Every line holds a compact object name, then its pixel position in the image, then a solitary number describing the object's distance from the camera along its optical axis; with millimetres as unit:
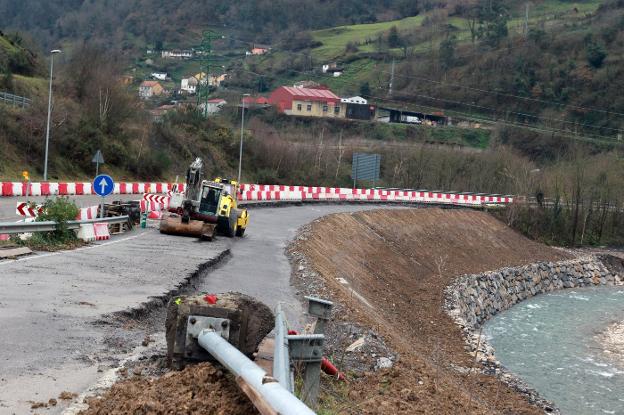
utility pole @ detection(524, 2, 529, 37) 138425
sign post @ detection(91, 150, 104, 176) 34694
